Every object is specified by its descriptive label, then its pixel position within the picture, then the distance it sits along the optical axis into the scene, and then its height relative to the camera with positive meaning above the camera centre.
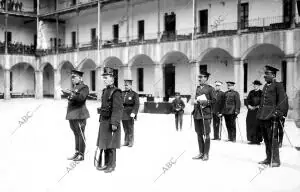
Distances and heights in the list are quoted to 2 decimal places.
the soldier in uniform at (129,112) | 9.98 -0.70
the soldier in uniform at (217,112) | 11.12 -0.78
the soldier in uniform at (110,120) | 6.93 -0.62
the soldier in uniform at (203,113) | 8.02 -0.59
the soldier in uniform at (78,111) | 7.80 -0.53
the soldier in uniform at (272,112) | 7.43 -0.53
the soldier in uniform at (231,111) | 10.87 -0.74
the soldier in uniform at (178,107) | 13.34 -0.77
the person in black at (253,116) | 10.35 -0.87
